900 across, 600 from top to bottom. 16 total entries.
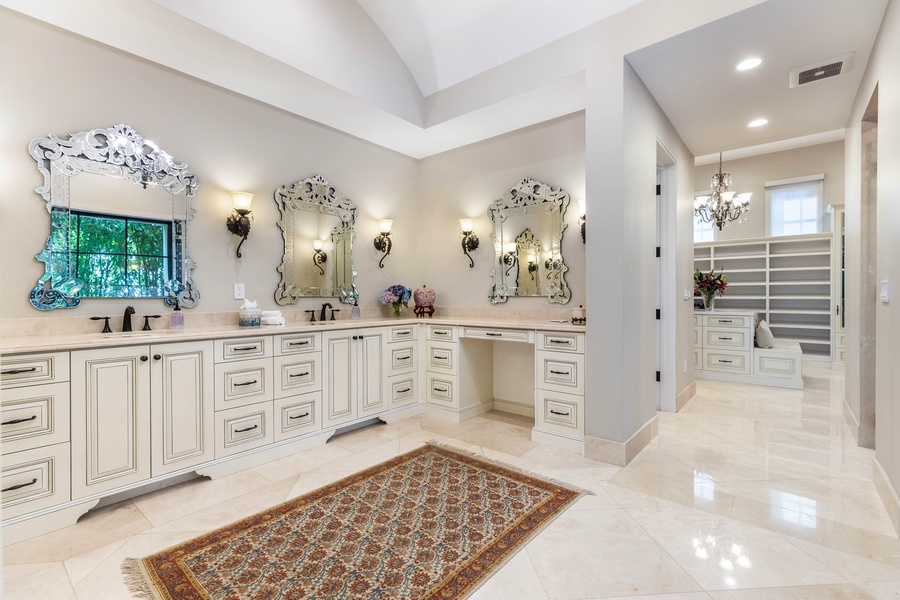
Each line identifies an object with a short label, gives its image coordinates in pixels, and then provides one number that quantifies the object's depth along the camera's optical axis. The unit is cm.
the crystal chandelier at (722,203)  522
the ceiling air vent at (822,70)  298
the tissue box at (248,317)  336
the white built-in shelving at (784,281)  633
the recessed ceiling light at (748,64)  299
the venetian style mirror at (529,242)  403
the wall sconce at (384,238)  458
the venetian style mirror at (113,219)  269
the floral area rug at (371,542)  187
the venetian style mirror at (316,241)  383
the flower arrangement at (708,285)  575
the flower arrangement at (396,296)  446
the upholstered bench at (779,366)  496
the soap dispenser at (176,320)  307
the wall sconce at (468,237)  455
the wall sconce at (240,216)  342
